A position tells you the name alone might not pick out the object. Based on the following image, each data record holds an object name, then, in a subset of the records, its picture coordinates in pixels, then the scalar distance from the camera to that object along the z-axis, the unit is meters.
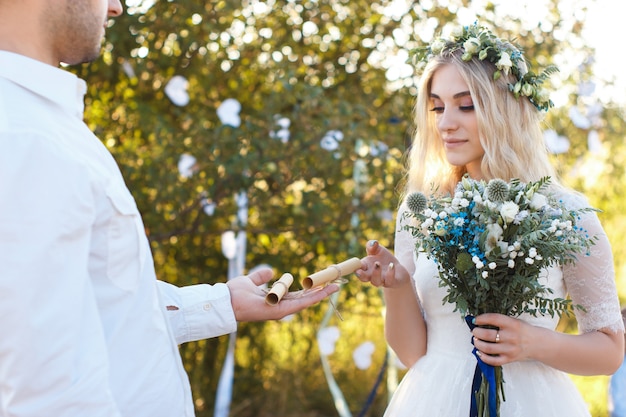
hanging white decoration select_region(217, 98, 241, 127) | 3.99
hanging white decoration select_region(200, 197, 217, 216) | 4.16
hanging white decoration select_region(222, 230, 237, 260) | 4.31
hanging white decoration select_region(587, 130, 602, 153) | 4.76
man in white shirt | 1.18
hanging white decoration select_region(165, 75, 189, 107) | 4.14
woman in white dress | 2.25
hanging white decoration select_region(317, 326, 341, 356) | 4.60
